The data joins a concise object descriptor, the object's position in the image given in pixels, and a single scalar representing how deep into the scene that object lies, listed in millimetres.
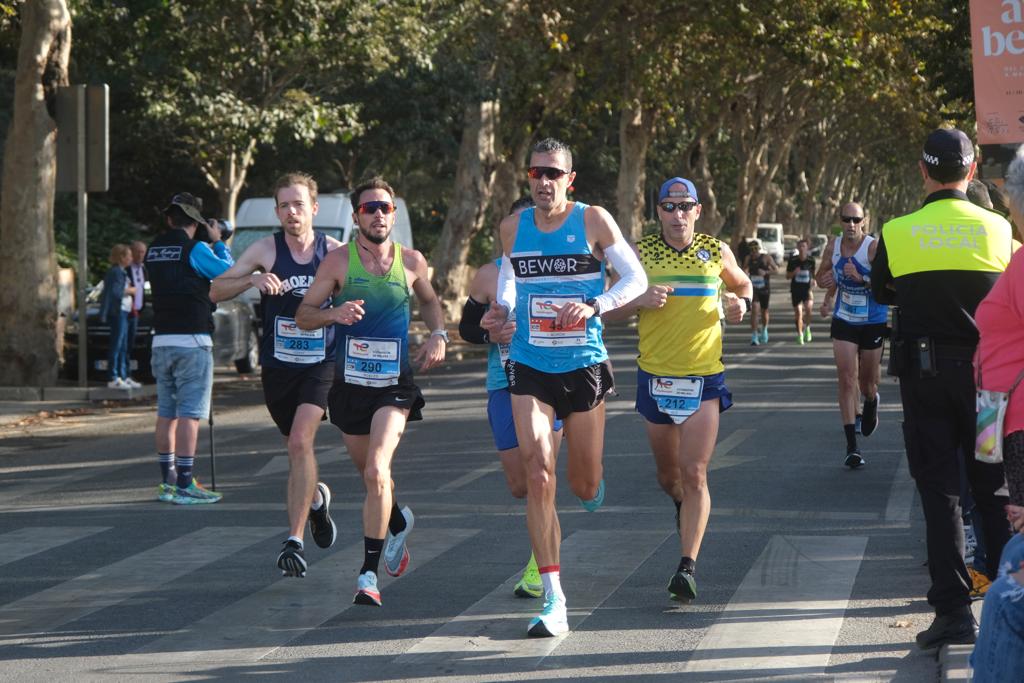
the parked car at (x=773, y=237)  78750
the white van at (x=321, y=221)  26312
